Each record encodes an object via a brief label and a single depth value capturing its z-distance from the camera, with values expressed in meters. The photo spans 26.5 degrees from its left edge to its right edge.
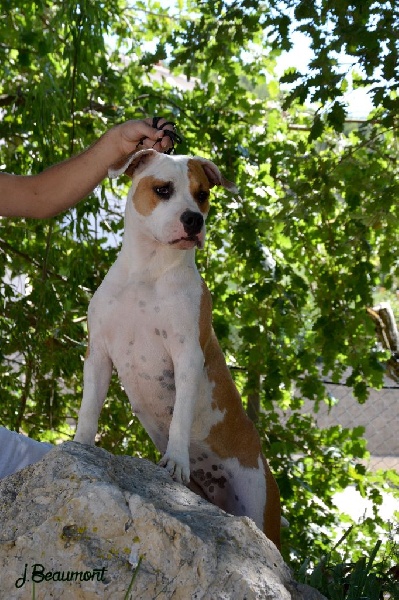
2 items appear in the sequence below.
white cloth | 3.03
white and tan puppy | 2.63
